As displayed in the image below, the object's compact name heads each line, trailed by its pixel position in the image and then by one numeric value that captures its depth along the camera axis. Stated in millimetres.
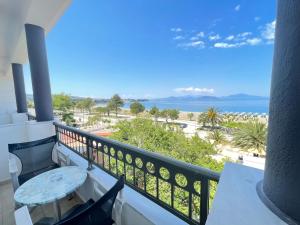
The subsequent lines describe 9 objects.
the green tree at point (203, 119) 30475
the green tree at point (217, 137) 21541
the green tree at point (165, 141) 13703
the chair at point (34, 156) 1988
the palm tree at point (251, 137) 14883
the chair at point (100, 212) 676
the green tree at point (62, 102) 30906
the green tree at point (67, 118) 26391
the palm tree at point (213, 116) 29594
